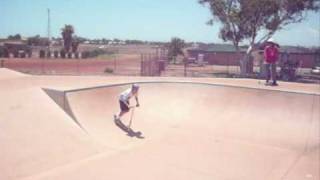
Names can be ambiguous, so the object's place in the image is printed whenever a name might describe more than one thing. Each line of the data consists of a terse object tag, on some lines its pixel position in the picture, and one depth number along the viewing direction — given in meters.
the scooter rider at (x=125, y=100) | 7.36
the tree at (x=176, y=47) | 35.79
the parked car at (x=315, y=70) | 20.05
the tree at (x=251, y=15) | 16.31
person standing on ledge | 9.92
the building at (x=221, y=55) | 28.82
